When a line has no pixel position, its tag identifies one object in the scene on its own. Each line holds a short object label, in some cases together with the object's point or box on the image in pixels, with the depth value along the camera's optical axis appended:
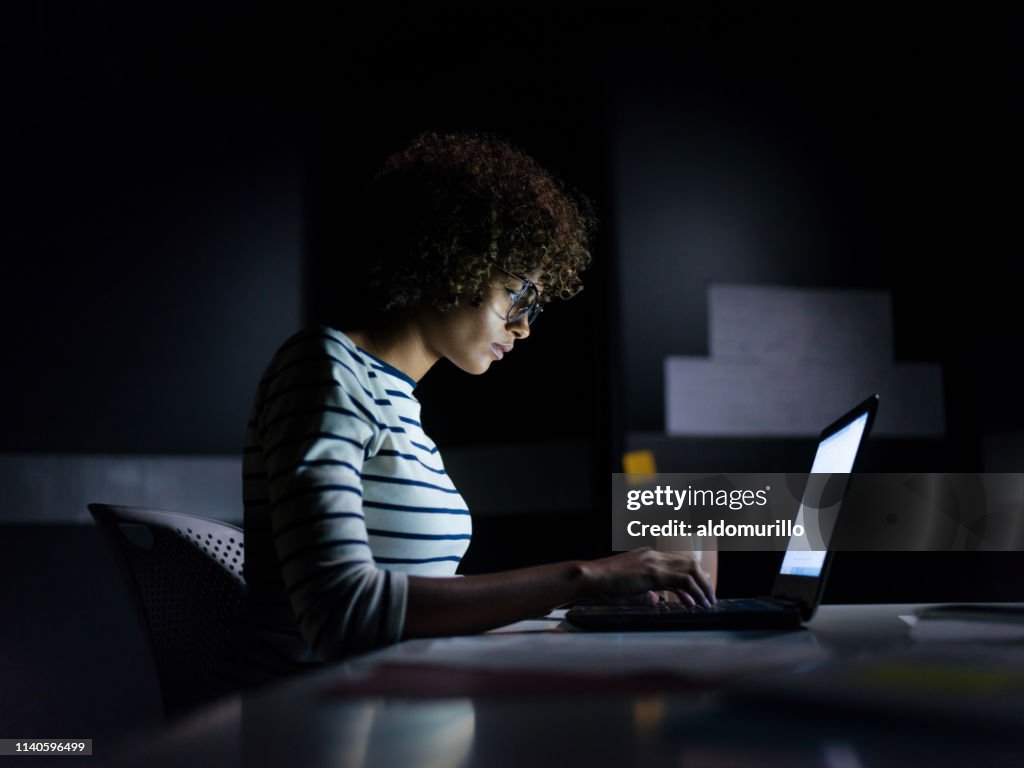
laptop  1.01
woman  0.95
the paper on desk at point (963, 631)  0.95
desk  0.46
